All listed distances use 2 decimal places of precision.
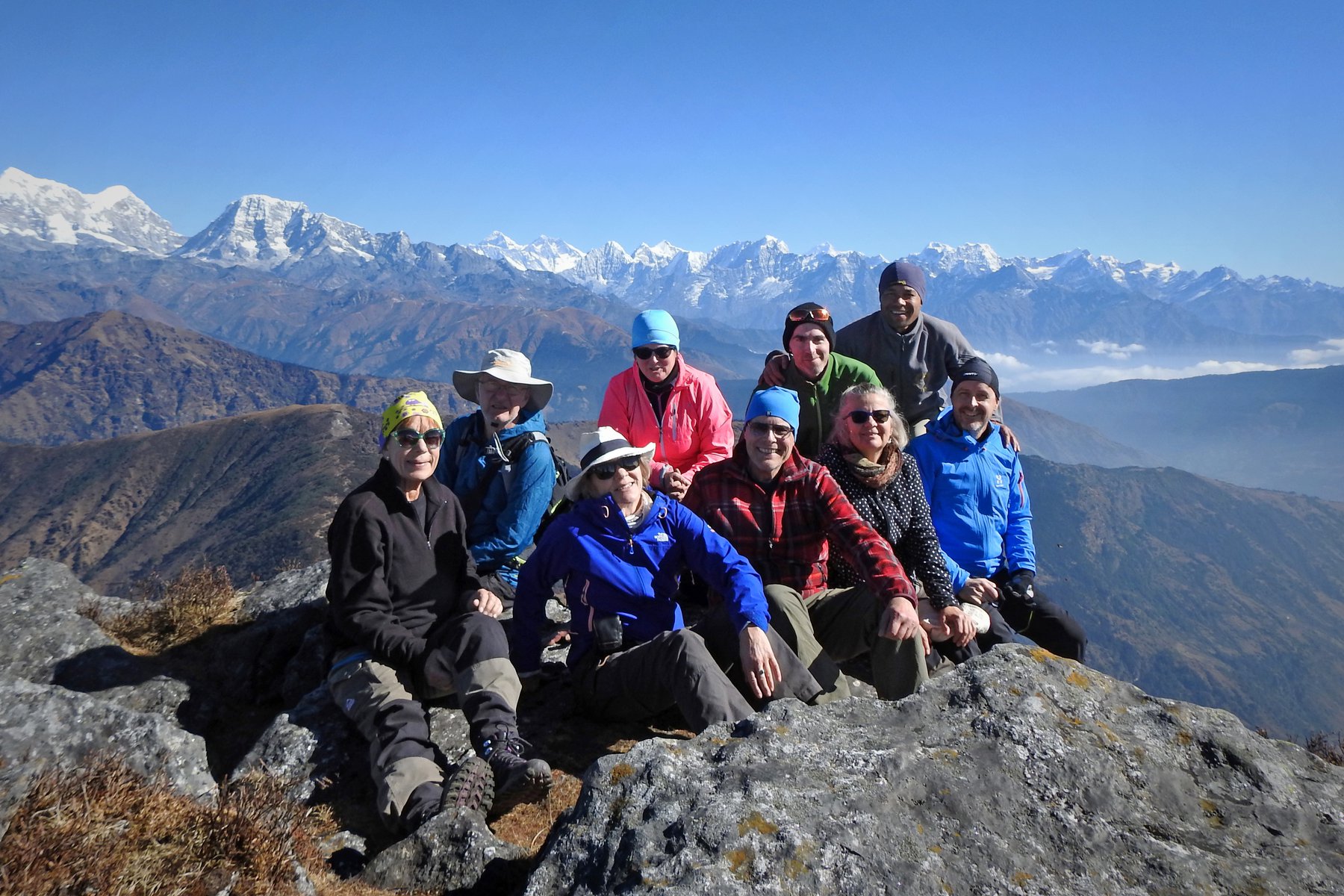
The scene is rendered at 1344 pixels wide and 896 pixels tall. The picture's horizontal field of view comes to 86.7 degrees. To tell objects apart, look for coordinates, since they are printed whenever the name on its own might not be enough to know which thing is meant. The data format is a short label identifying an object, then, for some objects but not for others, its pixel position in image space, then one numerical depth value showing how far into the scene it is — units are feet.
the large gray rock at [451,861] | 11.44
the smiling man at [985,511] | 23.06
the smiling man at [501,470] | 22.57
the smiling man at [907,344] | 29.14
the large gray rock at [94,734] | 14.69
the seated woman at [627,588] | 16.39
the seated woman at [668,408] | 25.50
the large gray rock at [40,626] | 22.34
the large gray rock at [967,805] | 8.44
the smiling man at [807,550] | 16.51
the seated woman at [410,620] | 15.98
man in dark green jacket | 25.22
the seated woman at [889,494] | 19.44
